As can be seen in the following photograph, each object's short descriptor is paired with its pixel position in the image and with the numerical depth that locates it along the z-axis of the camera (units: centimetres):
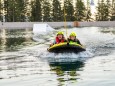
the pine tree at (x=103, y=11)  9031
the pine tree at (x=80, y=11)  8988
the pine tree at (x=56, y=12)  8919
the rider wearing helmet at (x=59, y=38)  2060
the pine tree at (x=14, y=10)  8611
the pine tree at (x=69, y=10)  8944
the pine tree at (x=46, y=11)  8850
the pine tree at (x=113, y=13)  9044
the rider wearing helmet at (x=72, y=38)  2015
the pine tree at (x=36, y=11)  8862
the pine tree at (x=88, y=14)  9069
